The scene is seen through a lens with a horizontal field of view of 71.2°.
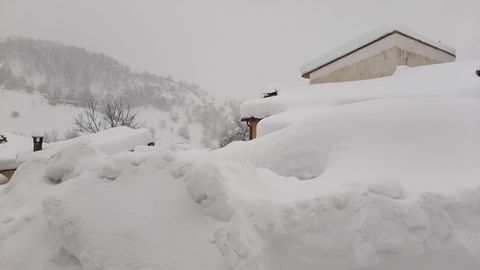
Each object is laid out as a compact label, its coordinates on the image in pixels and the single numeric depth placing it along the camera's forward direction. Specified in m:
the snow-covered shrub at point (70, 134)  32.25
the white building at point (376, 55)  12.41
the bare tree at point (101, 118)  33.09
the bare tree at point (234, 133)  32.41
